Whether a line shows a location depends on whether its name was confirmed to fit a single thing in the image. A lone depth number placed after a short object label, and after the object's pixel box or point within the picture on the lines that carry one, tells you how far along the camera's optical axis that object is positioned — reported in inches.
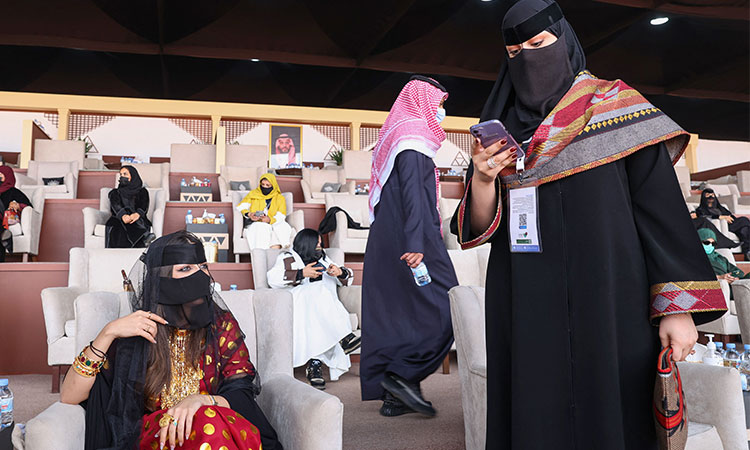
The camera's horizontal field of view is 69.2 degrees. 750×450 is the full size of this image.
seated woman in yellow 202.2
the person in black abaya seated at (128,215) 195.6
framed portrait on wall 450.3
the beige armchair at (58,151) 345.1
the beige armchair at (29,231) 190.2
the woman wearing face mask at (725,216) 236.5
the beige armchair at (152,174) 289.6
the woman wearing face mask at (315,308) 121.6
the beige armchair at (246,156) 367.9
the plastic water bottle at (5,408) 67.6
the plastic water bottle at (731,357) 80.4
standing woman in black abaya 37.9
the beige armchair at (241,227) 211.5
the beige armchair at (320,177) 307.1
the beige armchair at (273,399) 45.6
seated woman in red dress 49.3
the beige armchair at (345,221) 201.5
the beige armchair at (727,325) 141.4
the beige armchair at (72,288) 109.6
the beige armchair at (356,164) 360.5
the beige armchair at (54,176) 246.3
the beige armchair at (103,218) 194.9
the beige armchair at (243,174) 306.8
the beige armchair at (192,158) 360.5
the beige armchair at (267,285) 134.8
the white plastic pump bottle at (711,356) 72.5
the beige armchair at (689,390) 51.8
